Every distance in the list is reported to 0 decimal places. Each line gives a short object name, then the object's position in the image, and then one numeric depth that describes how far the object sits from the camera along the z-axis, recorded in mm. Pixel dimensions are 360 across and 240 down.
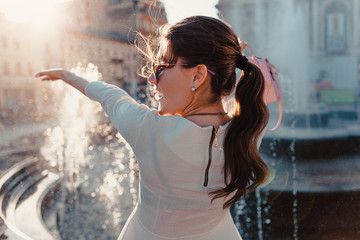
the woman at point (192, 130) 924
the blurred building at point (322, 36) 25031
